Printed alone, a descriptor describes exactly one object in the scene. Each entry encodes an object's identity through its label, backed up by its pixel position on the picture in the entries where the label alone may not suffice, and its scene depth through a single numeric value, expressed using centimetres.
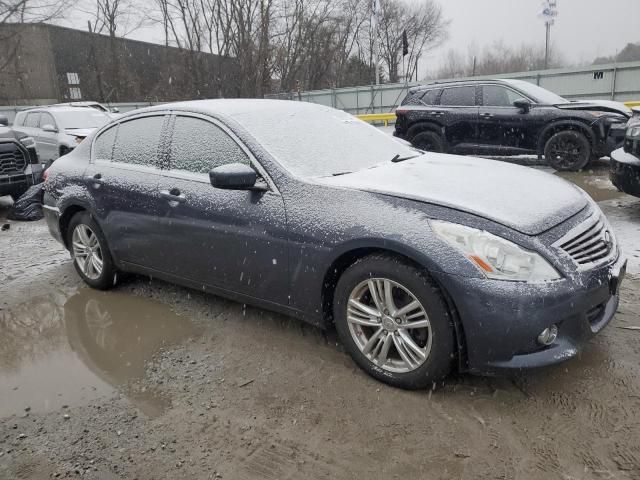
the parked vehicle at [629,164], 532
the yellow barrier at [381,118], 1680
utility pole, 2392
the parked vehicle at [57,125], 1102
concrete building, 3716
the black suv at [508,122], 844
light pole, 2864
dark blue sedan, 244
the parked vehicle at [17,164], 782
